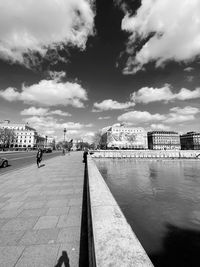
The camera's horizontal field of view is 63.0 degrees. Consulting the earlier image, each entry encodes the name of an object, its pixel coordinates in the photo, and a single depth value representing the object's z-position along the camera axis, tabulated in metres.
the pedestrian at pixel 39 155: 15.19
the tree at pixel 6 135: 79.68
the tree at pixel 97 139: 125.66
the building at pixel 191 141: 136.88
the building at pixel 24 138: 122.81
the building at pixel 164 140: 143.00
